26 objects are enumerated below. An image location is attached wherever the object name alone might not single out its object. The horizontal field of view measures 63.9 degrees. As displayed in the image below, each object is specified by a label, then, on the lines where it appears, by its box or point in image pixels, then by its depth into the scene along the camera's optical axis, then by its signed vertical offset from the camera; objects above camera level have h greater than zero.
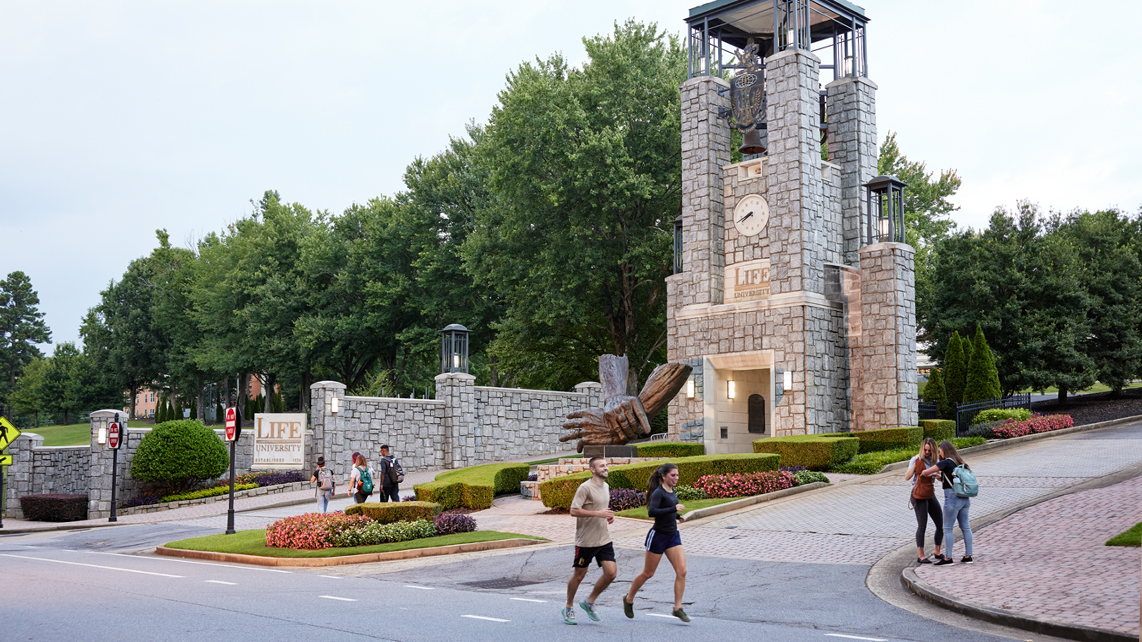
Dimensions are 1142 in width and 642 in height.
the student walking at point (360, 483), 19.58 -1.65
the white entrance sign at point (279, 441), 29.44 -1.15
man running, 9.40 -1.35
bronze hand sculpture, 25.52 -0.05
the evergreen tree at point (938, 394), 34.28 +0.41
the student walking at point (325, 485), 20.97 -1.81
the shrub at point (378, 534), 16.33 -2.31
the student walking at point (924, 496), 12.26 -1.22
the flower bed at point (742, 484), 20.14 -1.76
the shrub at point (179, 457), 29.11 -1.63
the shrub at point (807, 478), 21.37 -1.71
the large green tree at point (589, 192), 35.31 +8.31
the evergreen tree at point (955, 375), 35.19 +1.15
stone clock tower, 28.33 +4.89
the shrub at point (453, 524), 17.27 -2.25
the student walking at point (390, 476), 20.00 -1.56
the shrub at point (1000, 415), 30.20 -0.34
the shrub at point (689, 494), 19.93 -1.94
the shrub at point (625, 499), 19.75 -2.05
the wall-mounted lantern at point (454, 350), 32.91 +2.01
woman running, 9.36 -1.34
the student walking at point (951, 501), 11.94 -1.26
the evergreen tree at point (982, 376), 33.66 +1.05
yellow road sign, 26.97 -0.81
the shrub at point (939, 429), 27.83 -0.74
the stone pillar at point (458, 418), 32.22 -0.45
